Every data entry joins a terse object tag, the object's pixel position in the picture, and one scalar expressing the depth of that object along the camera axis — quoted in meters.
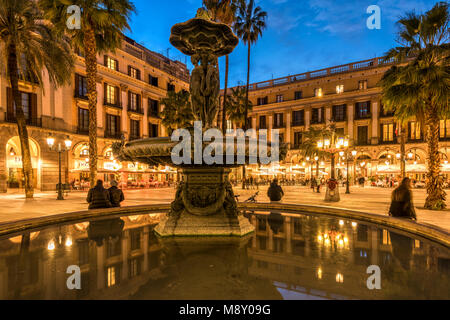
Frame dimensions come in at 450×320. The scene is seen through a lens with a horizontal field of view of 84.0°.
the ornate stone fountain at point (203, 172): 4.64
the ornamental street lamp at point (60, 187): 14.59
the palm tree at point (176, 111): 27.02
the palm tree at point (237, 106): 29.72
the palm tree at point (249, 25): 25.26
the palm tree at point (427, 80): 9.88
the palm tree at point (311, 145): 32.40
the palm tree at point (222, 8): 22.64
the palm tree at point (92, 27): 12.68
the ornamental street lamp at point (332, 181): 13.66
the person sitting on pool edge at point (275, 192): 9.79
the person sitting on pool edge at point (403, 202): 5.88
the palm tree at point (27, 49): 13.72
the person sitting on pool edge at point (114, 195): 7.53
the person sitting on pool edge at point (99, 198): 7.05
